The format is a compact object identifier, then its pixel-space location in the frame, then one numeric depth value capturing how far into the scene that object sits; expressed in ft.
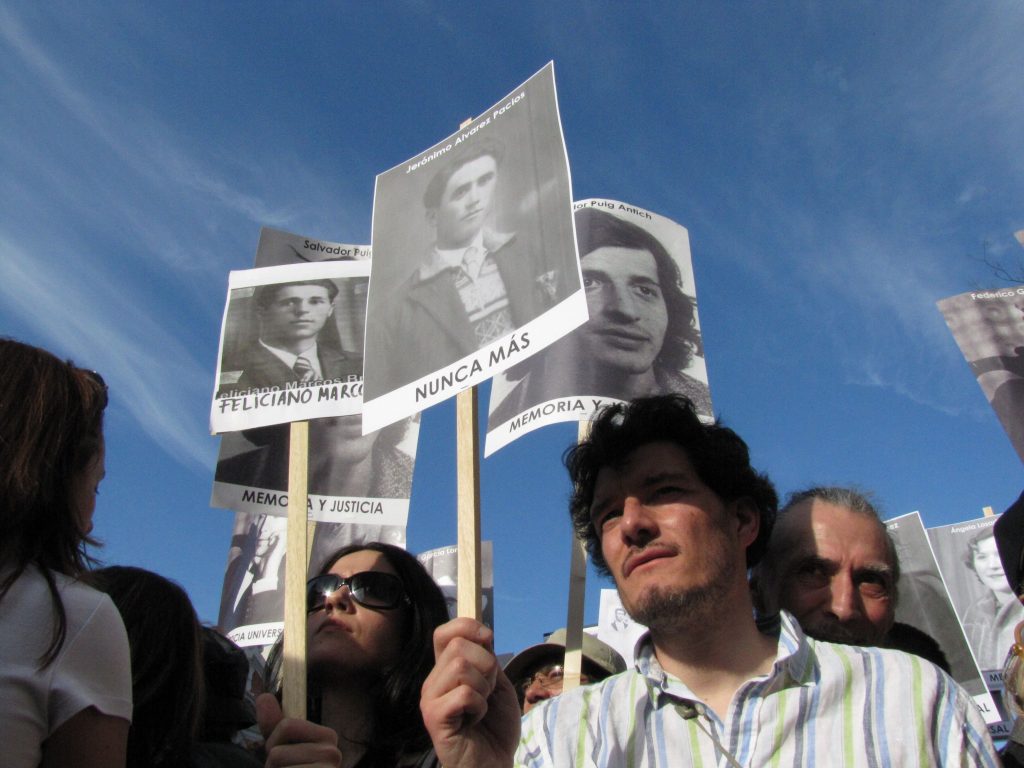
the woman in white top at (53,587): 4.28
